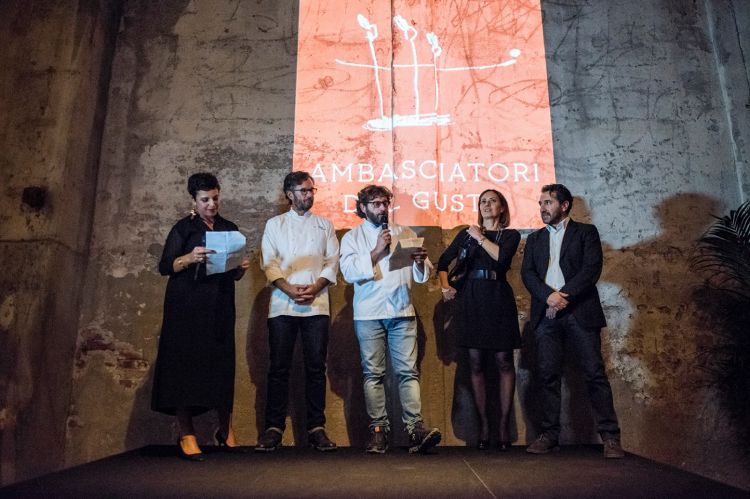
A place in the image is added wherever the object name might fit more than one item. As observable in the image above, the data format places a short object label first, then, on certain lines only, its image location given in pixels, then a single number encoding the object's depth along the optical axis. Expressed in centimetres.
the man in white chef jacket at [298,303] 360
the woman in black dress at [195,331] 333
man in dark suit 345
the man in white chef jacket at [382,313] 352
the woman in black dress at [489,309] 374
